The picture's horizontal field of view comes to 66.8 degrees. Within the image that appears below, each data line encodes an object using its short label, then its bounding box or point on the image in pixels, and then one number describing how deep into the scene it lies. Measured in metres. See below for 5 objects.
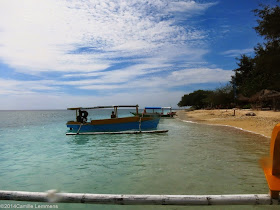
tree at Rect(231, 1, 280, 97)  20.75
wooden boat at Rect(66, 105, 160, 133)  22.59
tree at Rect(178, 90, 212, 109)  92.53
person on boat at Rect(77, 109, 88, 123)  24.18
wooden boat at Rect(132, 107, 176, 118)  35.77
